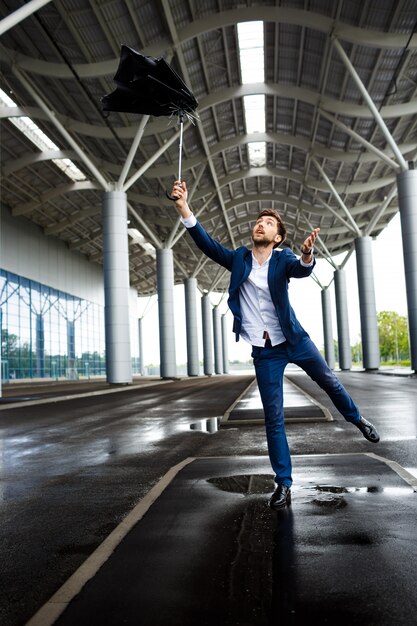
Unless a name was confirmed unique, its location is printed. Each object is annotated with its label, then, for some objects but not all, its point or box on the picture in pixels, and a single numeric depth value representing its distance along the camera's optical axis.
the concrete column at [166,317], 44.59
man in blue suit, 4.24
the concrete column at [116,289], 29.25
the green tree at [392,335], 103.88
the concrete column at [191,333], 59.72
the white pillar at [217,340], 86.50
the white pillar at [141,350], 83.50
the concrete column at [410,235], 26.56
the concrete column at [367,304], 42.94
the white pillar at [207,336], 72.81
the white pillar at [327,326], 67.38
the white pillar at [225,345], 92.44
